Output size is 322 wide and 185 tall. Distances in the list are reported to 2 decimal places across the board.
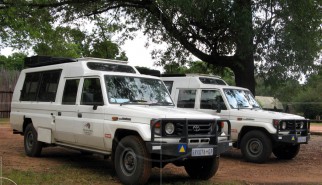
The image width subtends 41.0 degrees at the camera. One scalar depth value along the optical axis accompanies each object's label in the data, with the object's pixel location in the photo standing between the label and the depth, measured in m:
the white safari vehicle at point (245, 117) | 11.15
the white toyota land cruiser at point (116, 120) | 7.40
